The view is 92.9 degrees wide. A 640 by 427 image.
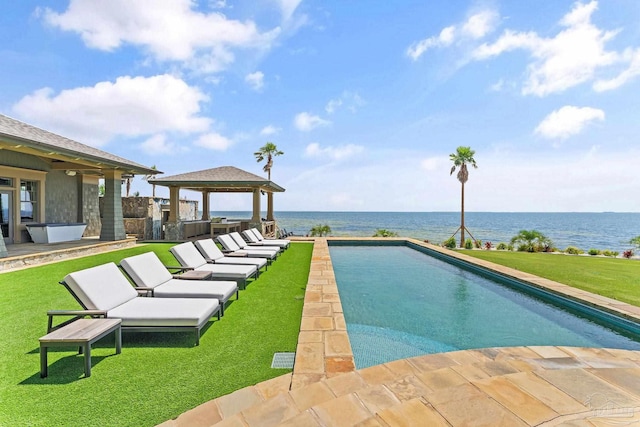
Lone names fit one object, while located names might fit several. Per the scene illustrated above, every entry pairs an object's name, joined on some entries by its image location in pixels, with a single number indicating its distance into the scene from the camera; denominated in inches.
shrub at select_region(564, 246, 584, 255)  623.1
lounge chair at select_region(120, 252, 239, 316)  180.7
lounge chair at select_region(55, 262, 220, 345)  140.4
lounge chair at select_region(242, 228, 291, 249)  468.8
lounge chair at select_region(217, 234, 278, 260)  354.9
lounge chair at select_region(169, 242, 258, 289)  247.3
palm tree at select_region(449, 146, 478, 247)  961.5
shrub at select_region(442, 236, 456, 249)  673.0
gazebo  572.7
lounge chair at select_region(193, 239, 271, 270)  293.9
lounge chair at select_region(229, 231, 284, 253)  408.2
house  409.1
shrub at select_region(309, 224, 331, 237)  879.0
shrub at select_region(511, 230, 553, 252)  639.8
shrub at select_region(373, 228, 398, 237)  809.4
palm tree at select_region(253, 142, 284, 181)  1258.0
